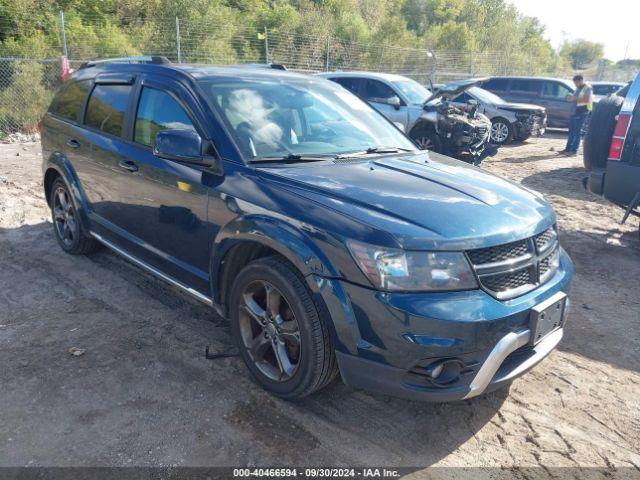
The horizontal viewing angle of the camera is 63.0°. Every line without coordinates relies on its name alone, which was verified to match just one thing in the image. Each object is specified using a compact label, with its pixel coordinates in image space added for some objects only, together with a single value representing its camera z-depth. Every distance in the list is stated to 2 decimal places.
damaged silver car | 9.78
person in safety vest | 12.52
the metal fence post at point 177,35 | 13.65
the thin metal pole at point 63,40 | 12.00
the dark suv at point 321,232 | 2.45
